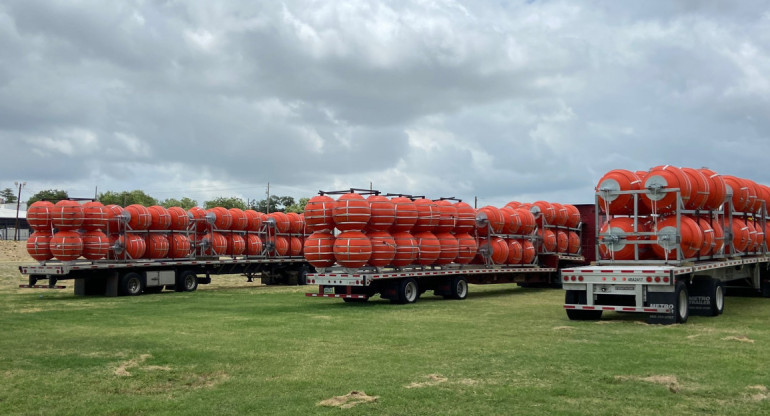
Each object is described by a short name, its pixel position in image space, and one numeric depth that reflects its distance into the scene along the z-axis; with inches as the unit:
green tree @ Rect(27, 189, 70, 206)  3622.0
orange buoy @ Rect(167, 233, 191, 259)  1133.1
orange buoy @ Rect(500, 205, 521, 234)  1013.8
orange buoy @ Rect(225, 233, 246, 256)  1245.2
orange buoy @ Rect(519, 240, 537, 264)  1052.5
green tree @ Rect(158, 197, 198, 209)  3832.2
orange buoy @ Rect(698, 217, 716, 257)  659.6
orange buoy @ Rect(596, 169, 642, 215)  655.1
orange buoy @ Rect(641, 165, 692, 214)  632.4
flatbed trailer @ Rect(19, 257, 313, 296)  973.8
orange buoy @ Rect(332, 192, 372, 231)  792.3
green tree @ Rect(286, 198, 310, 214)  3408.0
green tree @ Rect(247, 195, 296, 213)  3804.6
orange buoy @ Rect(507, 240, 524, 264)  1021.8
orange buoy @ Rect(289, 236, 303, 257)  1350.9
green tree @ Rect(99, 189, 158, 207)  3533.5
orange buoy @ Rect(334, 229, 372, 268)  787.4
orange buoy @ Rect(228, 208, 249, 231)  1256.8
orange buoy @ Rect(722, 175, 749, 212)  752.3
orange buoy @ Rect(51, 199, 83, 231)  975.0
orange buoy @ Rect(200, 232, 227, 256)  1207.6
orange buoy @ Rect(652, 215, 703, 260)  623.2
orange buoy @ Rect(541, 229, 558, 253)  1098.1
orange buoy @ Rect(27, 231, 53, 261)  976.9
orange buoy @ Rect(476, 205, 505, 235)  989.2
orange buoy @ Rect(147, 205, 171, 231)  1104.8
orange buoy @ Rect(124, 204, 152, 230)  1066.9
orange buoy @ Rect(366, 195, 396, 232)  815.7
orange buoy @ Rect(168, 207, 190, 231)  1141.1
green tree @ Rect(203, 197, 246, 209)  3877.7
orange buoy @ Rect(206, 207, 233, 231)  1216.8
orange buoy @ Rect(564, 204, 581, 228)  1153.4
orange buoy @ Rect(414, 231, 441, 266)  863.1
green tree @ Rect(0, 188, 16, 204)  5204.7
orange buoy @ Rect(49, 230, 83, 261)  965.8
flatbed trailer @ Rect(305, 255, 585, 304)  794.2
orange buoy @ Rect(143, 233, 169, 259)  1096.8
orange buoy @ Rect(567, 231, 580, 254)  1162.0
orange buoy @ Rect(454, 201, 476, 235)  933.8
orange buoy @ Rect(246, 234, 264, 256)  1284.4
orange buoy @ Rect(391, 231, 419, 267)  836.6
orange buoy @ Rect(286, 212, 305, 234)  1354.6
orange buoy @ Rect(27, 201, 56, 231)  976.3
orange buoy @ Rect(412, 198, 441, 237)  878.4
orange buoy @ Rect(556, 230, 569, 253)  1132.5
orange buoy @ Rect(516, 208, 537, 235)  1048.4
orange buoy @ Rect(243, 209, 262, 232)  1285.7
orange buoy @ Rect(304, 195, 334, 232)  804.0
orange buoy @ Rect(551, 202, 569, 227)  1131.9
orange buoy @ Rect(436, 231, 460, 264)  895.1
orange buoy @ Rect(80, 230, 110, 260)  990.4
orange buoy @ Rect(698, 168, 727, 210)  681.6
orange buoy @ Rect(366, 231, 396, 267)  805.9
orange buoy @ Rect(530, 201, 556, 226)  1108.5
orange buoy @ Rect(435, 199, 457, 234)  907.4
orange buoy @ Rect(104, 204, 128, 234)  1041.5
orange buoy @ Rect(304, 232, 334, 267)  803.4
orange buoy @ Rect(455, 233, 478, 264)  926.4
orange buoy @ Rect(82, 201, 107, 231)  996.5
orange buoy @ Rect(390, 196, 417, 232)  846.5
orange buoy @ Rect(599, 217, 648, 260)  645.9
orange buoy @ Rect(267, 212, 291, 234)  1325.0
